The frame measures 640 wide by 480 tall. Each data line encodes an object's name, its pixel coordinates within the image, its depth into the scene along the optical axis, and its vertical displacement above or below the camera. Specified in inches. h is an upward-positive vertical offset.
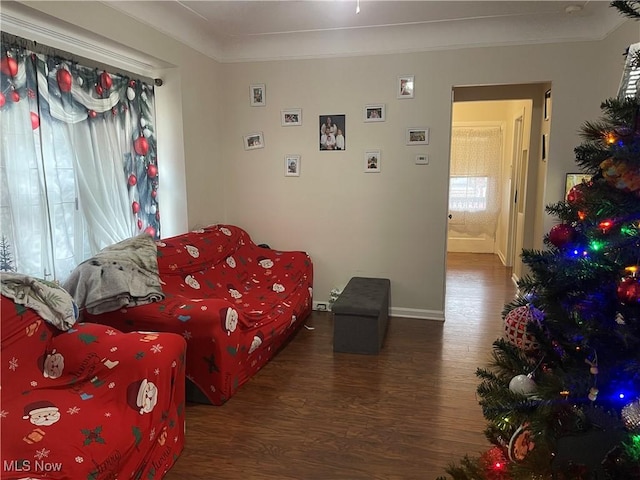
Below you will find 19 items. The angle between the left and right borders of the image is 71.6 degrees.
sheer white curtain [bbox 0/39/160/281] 95.3 +2.3
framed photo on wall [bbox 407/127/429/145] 153.2 +12.0
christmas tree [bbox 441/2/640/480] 44.9 -16.8
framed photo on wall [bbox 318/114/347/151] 159.8 +13.9
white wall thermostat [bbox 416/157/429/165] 154.3 +4.4
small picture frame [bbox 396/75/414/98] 151.9 +28.7
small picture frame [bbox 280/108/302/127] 162.6 +19.6
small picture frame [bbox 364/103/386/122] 155.2 +20.2
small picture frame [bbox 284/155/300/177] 165.6 +2.1
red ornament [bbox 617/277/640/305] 42.8 -11.5
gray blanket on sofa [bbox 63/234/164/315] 97.1 -25.0
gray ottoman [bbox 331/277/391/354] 129.1 -44.8
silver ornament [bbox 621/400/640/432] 44.7 -24.6
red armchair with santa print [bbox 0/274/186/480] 61.1 -36.2
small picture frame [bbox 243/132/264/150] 167.8 +11.2
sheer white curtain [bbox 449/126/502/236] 280.7 -5.3
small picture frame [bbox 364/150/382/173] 158.1 +3.5
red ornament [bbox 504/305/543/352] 56.7 -20.3
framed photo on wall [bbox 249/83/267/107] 164.7 +28.0
